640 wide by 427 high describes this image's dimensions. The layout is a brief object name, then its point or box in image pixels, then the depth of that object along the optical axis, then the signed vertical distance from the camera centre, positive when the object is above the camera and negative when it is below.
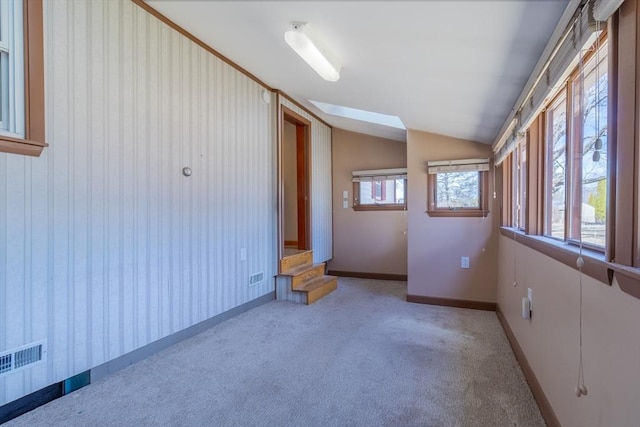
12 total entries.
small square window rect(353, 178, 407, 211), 4.95 +0.27
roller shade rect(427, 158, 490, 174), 3.44 +0.50
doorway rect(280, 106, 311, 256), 4.53 +0.45
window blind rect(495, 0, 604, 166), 1.02 +0.58
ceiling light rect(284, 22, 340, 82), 1.95 +1.05
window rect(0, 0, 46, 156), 1.61 +0.70
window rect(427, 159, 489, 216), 3.48 +0.27
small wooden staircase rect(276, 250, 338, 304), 3.77 -0.89
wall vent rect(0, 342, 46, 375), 1.60 -0.76
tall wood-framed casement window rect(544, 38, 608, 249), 1.21 +0.26
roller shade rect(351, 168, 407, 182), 4.85 +0.57
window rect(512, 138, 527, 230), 2.37 +0.22
